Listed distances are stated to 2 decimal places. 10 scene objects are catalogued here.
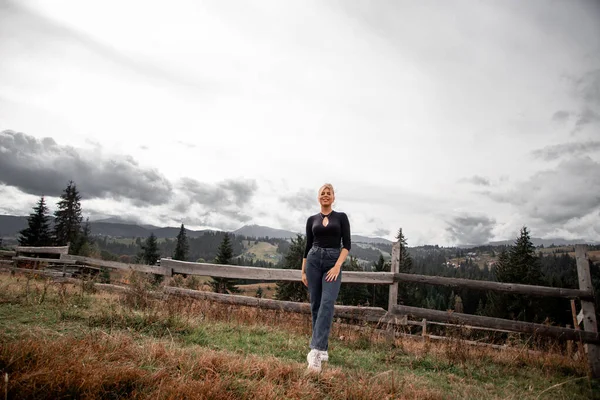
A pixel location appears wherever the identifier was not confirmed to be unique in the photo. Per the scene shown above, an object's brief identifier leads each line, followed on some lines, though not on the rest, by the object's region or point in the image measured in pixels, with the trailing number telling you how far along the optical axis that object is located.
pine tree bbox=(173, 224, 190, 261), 54.79
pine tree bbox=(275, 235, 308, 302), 25.84
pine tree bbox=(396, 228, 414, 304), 33.50
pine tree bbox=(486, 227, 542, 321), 33.06
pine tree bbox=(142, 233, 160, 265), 50.74
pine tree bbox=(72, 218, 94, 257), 42.59
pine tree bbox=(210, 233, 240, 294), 39.69
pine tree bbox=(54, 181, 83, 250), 44.72
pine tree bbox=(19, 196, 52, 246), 41.38
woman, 3.86
